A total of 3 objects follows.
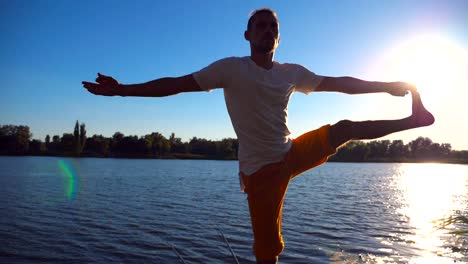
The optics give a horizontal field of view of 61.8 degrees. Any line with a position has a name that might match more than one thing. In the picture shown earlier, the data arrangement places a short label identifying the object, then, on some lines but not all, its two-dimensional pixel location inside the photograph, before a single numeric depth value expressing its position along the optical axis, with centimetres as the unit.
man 329
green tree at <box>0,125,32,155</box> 13425
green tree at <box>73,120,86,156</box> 12662
